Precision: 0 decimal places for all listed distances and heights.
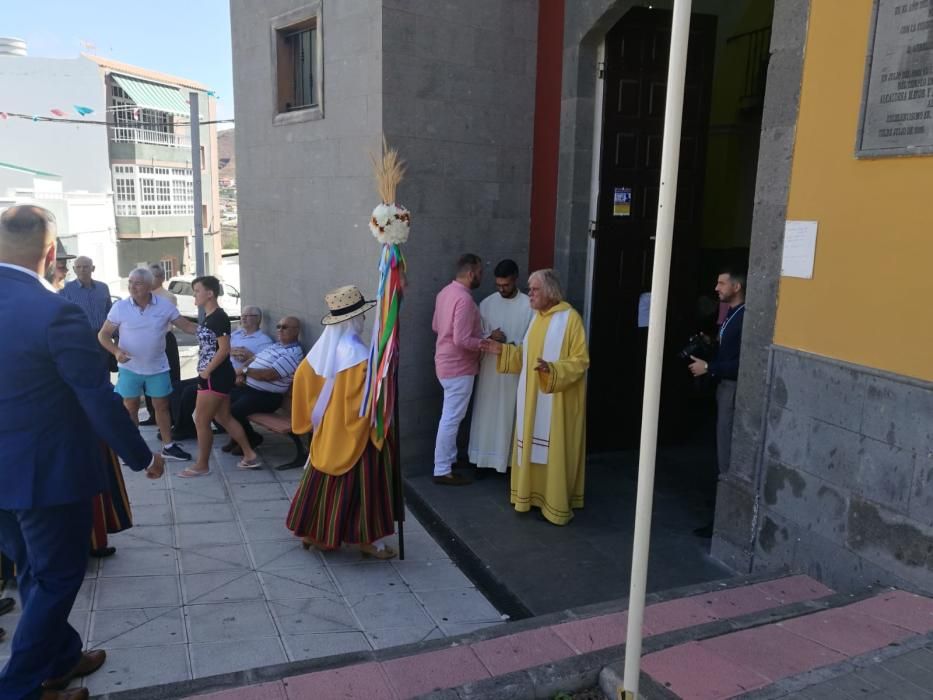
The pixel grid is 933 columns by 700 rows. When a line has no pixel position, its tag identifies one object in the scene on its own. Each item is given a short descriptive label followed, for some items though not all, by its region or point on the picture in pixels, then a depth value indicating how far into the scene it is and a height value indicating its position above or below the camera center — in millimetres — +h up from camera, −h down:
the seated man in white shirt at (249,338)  6848 -1222
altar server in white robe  6020 -1380
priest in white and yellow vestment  5230 -1391
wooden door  6074 +55
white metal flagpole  1976 -268
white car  18322 -2593
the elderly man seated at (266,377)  6422 -1465
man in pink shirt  5723 -1079
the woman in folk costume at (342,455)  4473 -1458
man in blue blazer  2744 -881
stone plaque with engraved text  3180 +611
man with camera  4719 -883
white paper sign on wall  3783 -136
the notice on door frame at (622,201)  6188 +119
